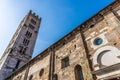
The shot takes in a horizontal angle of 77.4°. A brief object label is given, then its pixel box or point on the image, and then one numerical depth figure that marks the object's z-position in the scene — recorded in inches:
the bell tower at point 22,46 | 668.5
